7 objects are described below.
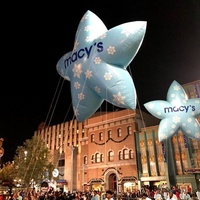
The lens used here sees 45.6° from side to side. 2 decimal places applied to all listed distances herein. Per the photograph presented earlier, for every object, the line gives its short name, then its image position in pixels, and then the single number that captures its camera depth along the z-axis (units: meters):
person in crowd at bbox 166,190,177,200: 9.48
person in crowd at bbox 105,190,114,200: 5.91
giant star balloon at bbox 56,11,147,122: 6.87
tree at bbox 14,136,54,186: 30.61
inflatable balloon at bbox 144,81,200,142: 12.80
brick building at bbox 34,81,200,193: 29.45
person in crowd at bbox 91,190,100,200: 12.66
